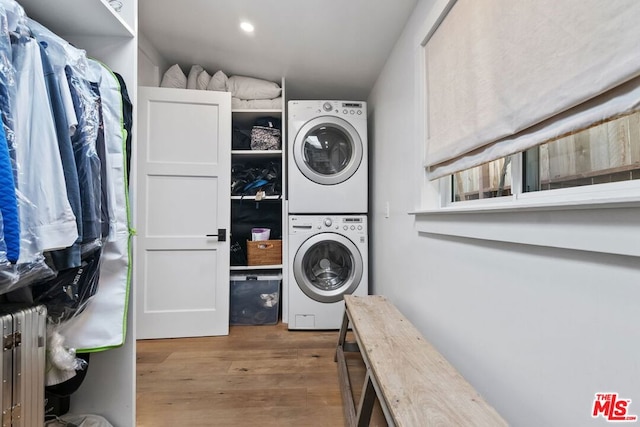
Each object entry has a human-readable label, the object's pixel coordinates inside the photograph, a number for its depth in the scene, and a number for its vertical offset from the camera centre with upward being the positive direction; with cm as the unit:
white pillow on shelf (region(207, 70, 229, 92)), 241 +126
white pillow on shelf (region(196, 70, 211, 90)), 238 +125
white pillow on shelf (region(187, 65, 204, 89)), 239 +128
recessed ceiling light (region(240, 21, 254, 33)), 184 +135
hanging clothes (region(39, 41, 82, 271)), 81 +21
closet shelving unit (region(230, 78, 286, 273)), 243 +63
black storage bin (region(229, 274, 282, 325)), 240 -72
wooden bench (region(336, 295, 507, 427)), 72 -52
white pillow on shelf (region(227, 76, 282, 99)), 248 +123
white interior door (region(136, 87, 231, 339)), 213 +7
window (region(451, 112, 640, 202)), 61 +16
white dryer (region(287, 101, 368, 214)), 233 +54
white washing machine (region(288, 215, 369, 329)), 230 -42
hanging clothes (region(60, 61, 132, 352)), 101 -17
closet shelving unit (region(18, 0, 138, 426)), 116 -61
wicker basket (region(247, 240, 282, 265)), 245 -29
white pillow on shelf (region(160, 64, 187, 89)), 233 +125
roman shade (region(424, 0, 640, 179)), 55 +40
